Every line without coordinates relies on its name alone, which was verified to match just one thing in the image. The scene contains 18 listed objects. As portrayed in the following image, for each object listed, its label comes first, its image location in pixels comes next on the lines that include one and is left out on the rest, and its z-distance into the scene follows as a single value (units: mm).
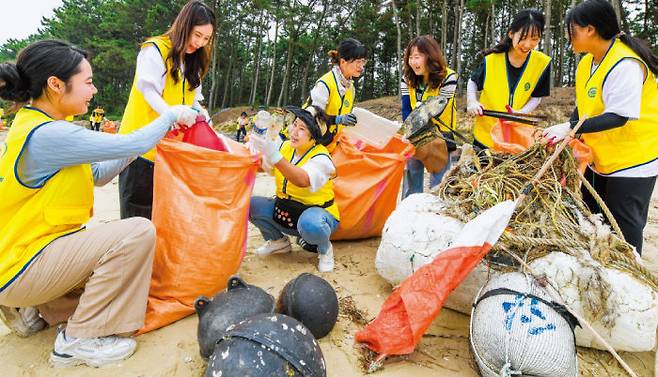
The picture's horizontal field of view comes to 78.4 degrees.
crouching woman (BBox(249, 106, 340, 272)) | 2574
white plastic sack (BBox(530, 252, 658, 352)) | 1771
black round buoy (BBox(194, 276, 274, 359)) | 1735
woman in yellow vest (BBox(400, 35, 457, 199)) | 3209
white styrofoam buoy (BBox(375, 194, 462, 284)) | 2203
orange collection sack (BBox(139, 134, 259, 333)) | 2143
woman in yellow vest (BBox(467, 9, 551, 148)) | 2994
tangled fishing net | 1867
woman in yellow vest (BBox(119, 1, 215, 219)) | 2268
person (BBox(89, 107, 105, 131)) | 14509
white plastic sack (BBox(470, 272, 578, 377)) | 1552
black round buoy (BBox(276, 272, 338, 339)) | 1963
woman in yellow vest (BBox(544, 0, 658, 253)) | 2080
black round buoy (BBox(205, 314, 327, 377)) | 1393
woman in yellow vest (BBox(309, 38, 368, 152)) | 3314
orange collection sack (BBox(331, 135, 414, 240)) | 3129
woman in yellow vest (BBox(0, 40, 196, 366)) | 1695
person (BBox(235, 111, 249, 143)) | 13535
